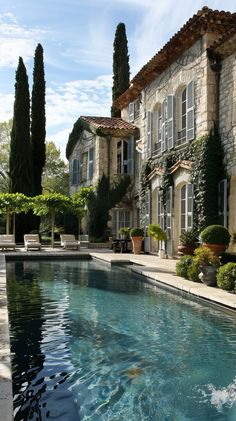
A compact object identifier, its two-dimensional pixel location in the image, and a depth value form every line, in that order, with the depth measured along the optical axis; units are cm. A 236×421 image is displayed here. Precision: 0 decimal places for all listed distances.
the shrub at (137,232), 1839
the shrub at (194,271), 1009
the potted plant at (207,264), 960
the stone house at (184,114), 1312
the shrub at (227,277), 852
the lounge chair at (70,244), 2038
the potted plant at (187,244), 1343
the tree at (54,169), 4281
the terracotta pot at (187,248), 1342
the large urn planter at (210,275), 959
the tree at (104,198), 2280
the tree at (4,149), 4195
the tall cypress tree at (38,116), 2969
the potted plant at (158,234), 1634
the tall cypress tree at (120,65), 3005
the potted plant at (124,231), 1980
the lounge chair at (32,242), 1964
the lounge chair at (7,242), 1931
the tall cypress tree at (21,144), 2753
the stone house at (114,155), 2308
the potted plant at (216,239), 1097
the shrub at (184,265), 1070
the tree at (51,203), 2159
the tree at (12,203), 2211
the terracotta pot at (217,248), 1102
